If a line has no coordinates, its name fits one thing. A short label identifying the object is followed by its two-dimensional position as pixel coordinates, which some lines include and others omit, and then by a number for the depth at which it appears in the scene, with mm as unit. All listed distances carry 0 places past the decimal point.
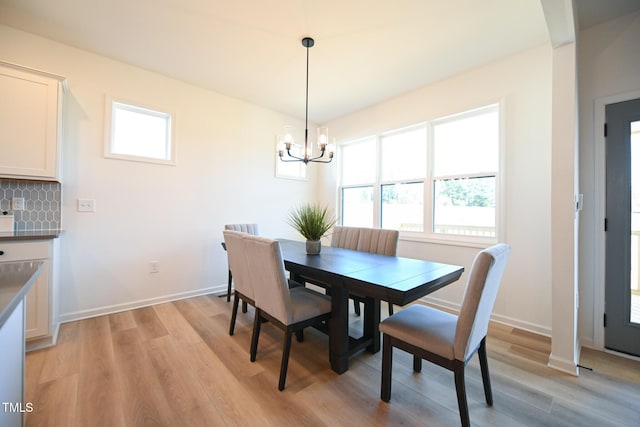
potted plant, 2436
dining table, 1486
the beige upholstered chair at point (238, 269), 2041
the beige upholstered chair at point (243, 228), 3210
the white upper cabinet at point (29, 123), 2123
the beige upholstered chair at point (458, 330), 1301
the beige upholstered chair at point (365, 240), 2617
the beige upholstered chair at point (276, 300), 1682
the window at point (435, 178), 2916
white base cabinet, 2029
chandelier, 2459
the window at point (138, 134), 2875
